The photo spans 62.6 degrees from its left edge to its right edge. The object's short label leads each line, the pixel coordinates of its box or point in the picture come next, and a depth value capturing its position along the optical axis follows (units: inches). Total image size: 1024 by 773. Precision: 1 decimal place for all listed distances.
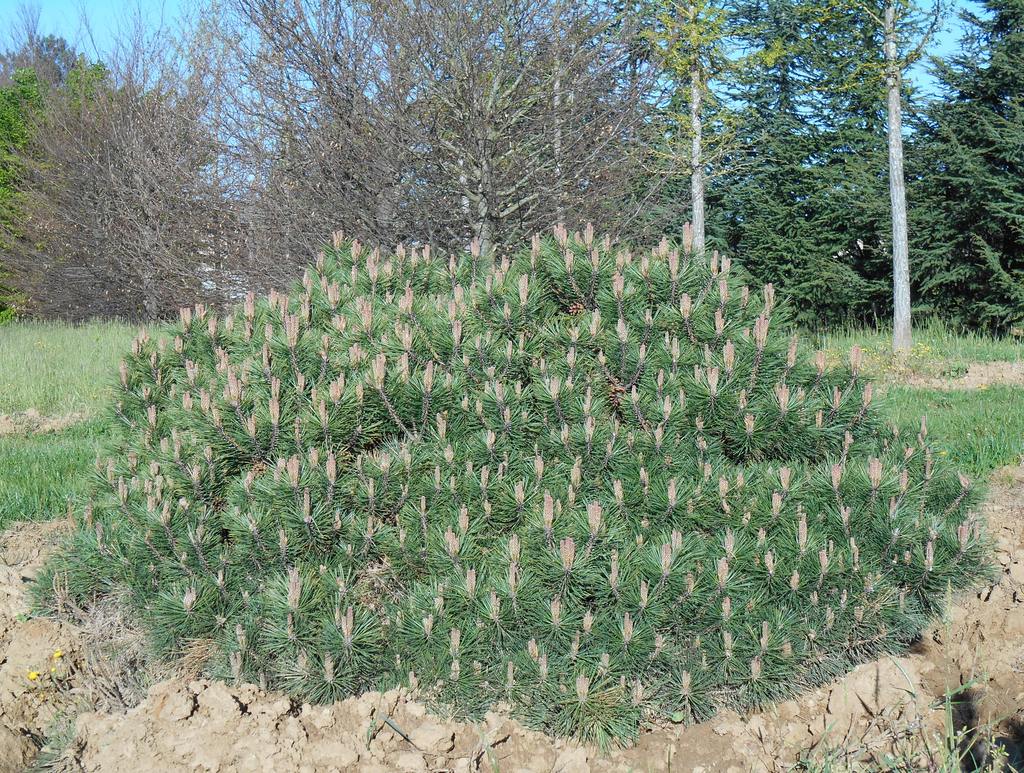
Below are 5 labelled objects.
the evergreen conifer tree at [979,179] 468.1
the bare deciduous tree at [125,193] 432.5
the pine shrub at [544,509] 107.9
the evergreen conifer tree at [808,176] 560.7
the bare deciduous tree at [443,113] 268.4
